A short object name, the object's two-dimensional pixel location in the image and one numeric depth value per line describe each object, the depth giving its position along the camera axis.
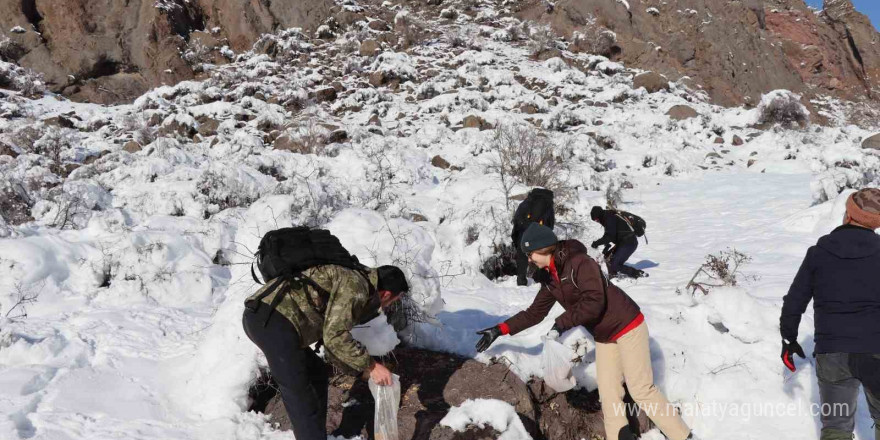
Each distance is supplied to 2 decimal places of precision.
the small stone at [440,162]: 11.94
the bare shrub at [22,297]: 3.89
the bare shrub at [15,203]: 6.16
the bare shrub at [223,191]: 7.54
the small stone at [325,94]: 18.38
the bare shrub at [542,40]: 24.11
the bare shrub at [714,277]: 4.07
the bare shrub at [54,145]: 11.41
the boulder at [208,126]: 14.33
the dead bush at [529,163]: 8.46
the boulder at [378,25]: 25.14
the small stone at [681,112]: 17.62
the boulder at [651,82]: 21.23
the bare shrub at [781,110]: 17.39
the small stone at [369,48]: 22.52
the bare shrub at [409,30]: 24.34
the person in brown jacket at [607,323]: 2.68
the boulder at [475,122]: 15.06
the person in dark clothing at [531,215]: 5.23
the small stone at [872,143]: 12.43
